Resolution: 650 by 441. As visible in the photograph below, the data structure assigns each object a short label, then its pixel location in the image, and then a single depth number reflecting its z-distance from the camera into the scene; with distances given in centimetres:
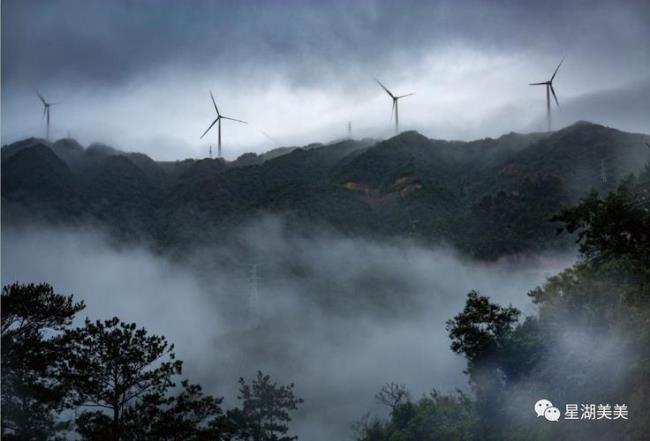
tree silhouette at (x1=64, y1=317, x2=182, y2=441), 3328
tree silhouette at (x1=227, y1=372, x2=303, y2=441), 6638
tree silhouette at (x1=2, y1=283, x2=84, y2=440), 3186
